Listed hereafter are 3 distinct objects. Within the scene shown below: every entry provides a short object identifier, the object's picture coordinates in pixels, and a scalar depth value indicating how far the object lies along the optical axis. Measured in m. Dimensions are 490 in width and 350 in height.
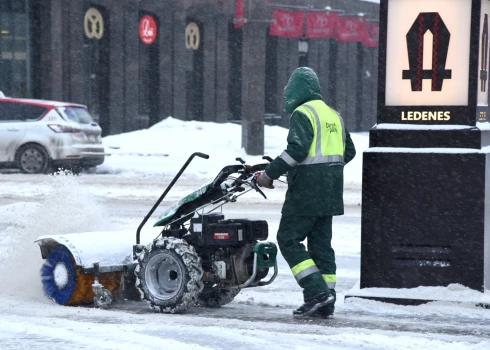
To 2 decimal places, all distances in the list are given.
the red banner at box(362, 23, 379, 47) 40.72
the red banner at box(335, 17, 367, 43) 38.88
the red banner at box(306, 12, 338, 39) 35.41
